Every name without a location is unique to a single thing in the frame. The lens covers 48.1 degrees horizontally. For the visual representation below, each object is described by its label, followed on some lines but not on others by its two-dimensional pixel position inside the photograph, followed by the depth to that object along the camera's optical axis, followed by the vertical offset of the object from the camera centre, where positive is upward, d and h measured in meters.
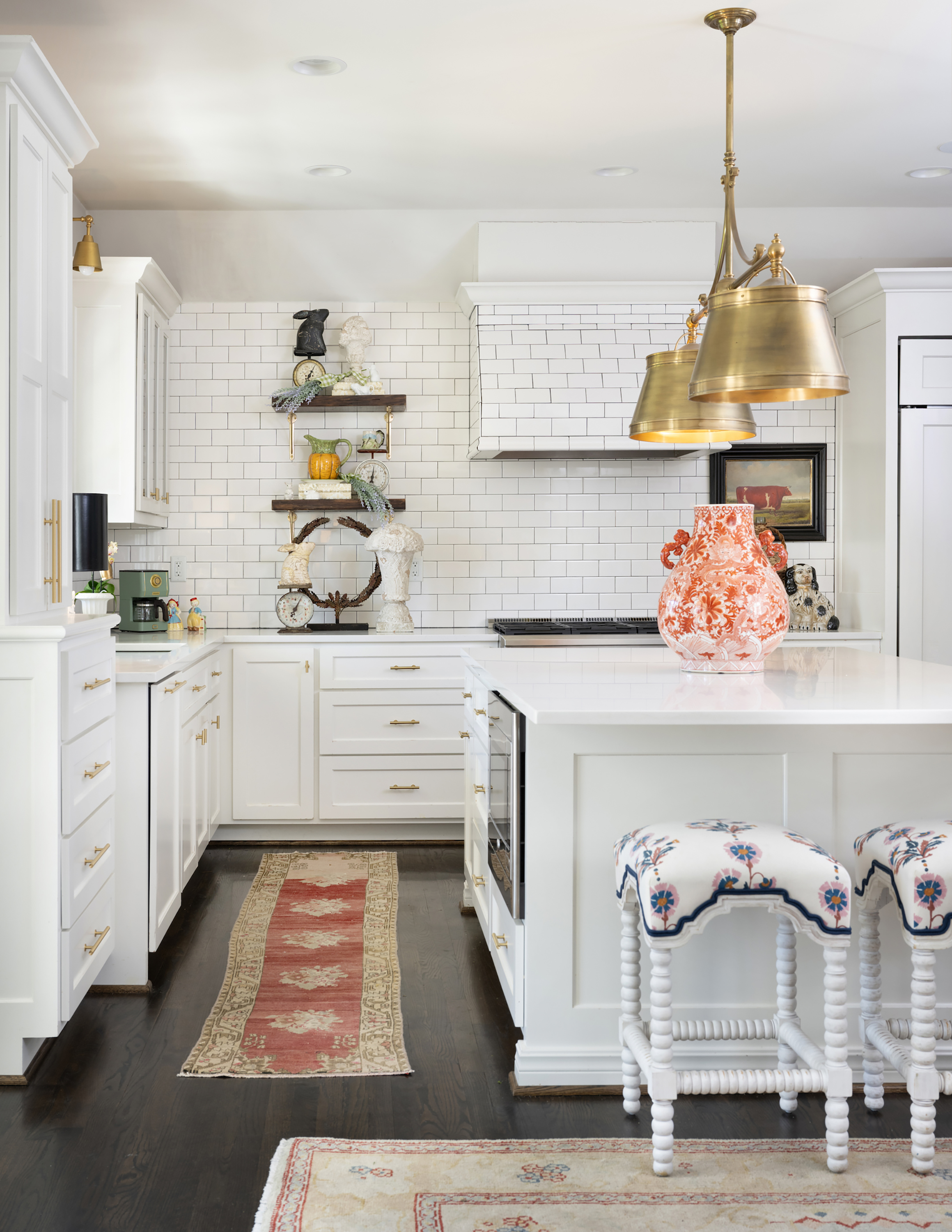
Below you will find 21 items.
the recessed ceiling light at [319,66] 3.35 +1.63
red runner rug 2.66 -1.19
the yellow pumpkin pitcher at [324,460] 5.18 +0.59
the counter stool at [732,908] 2.05 -0.63
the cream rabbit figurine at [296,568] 5.04 +0.07
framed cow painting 5.42 +0.49
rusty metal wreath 5.15 -0.06
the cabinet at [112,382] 4.37 +0.82
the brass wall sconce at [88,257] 3.91 +1.19
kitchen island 2.47 -0.55
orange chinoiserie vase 2.87 -0.05
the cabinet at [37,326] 2.46 +0.63
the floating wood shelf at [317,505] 5.13 +0.37
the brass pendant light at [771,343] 2.30 +0.52
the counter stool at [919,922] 2.08 -0.68
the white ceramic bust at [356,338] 5.16 +1.18
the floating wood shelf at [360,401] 5.10 +0.87
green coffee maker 4.72 -0.08
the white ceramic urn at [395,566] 4.96 +0.07
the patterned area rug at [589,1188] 1.94 -1.17
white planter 3.57 -0.08
